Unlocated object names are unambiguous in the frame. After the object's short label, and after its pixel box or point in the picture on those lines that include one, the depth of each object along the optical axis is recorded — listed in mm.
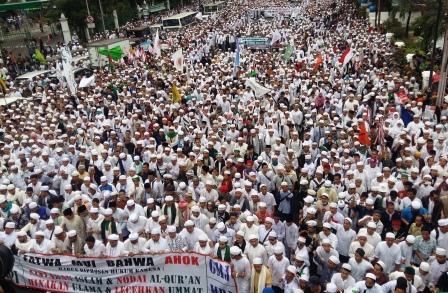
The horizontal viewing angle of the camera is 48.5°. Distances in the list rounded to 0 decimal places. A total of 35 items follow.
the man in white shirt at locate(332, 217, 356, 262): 6477
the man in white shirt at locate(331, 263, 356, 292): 5508
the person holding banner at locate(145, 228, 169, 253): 6621
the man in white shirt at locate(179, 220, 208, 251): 6758
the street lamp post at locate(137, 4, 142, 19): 42444
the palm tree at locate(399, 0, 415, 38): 24070
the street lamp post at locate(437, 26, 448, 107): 12477
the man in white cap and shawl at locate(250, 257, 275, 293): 5785
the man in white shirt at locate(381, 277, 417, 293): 5096
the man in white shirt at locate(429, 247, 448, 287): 5754
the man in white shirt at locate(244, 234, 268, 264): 6184
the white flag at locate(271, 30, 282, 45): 22031
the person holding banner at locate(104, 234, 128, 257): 6517
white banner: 5855
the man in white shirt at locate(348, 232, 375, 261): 6133
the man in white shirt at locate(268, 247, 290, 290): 5973
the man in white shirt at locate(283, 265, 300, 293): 5574
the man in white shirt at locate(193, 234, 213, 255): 6406
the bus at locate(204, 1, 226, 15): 42078
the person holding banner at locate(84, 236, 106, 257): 6590
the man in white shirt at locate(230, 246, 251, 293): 5875
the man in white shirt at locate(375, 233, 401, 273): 6078
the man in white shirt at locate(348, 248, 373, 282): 5785
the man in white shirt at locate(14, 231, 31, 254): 6800
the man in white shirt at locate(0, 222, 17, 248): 7176
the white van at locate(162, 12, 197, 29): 33031
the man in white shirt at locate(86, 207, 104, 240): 7270
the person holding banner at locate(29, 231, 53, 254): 6789
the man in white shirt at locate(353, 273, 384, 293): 5277
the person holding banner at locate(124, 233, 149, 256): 6621
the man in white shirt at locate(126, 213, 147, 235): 7234
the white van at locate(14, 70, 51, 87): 19659
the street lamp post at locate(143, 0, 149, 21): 41881
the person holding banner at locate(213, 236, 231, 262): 6207
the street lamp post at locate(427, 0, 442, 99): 14285
